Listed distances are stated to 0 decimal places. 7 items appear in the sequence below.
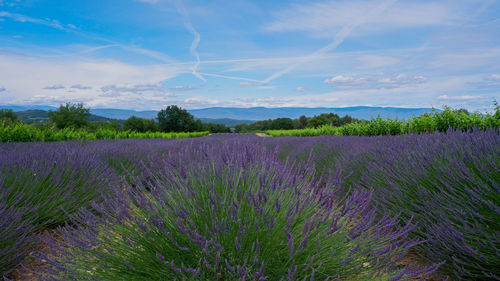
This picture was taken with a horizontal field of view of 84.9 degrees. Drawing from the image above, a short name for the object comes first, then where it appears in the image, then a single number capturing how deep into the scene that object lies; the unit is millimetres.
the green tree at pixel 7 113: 63284
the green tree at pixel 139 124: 63312
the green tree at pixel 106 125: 55406
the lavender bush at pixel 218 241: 1380
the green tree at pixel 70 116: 47625
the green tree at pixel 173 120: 58969
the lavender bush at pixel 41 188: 2154
